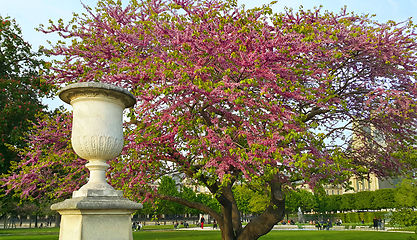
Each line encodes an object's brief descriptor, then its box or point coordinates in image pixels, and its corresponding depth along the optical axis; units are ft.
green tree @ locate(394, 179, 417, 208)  60.74
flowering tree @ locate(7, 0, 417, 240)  26.94
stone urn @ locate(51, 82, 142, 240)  15.05
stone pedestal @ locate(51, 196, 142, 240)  14.87
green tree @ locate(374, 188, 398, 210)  190.84
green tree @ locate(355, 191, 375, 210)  208.78
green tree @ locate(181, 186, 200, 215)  220.02
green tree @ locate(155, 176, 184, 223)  186.39
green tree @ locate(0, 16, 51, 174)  48.59
